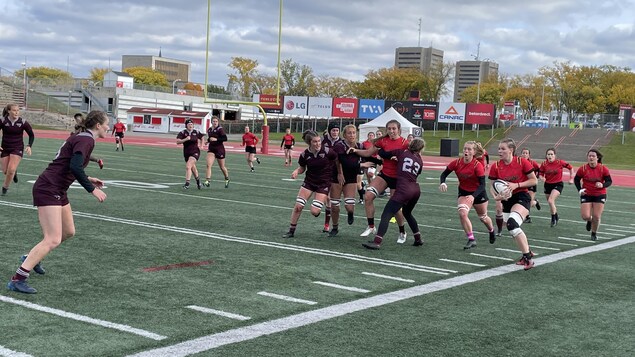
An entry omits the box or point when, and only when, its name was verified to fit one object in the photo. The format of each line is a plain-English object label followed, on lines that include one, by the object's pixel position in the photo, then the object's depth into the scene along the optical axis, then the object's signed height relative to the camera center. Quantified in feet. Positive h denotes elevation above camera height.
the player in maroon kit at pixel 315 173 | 36.81 -2.17
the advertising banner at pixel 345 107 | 213.66 +6.87
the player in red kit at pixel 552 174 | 49.62 -2.01
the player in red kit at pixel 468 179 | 36.35 -1.99
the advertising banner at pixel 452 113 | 201.77 +6.91
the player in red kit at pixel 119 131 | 116.35 -2.12
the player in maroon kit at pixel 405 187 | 34.37 -2.44
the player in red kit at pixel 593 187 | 42.88 -2.37
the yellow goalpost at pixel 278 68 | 123.60 +8.12
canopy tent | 145.28 +2.09
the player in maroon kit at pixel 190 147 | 58.90 -2.03
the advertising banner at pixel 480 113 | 198.39 +7.05
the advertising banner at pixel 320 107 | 214.69 +6.68
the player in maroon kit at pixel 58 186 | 22.52 -2.20
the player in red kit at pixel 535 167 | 41.42 -1.67
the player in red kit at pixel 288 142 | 98.37 -1.96
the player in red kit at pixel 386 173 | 36.99 -1.99
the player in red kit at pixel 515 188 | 31.30 -2.01
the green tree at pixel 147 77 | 433.07 +24.91
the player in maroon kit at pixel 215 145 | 61.11 -1.80
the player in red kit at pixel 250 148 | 86.99 -2.65
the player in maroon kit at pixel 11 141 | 47.70 -1.93
